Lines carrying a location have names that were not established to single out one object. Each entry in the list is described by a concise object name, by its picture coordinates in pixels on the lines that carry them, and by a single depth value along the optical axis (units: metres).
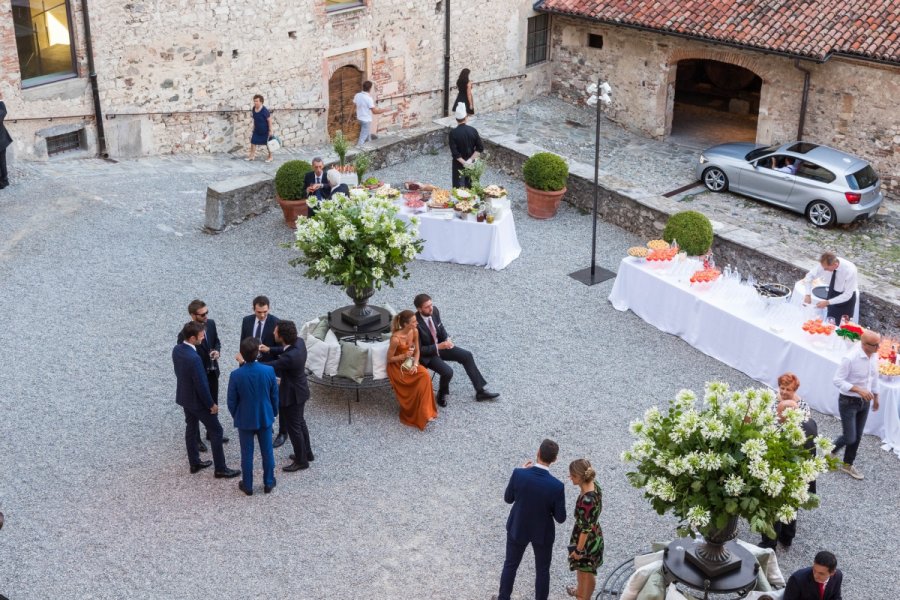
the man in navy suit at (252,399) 9.38
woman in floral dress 8.18
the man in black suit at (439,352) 11.23
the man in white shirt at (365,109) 19.95
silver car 18.95
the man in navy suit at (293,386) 9.84
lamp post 14.12
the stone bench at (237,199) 15.30
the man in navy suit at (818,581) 7.60
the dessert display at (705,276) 12.77
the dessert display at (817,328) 11.54
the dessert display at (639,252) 13.52
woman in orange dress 10.77
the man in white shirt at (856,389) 10.20
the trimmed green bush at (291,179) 15.21
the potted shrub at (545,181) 15.88
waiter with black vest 12.12
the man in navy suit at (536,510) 8.12
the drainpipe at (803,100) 21.00
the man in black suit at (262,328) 10.41
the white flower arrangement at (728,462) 7.31
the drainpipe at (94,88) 17.19
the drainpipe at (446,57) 22.15
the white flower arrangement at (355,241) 10.85
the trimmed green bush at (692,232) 13.74
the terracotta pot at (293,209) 15.31
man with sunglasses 10.07
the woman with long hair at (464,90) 20.47
